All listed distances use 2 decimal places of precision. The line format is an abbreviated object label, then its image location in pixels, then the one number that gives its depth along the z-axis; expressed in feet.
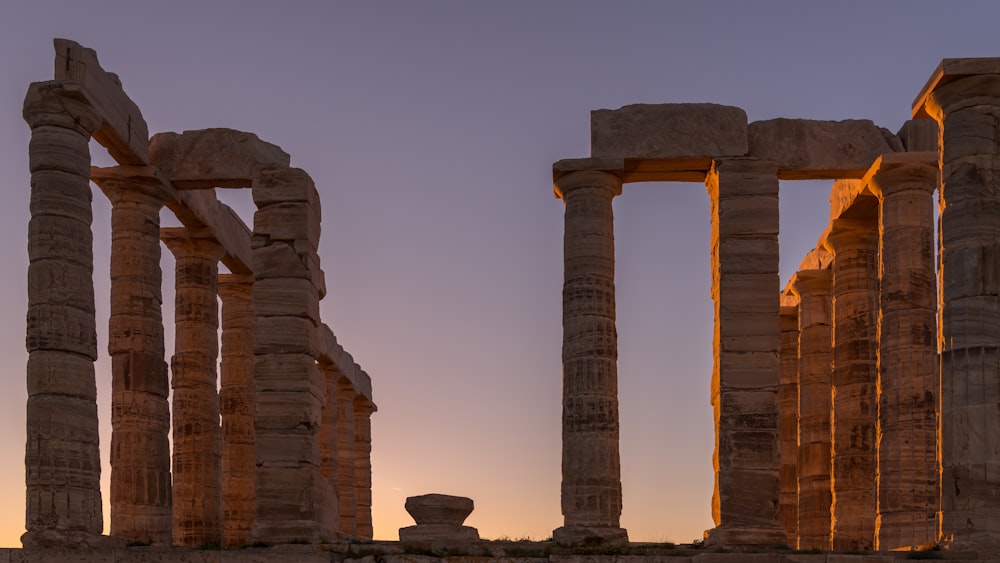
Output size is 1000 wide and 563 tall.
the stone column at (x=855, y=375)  101.96
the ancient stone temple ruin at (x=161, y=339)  75.10
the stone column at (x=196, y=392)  98.12
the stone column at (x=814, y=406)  113.80
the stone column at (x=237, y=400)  112.06
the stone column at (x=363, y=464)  145.79
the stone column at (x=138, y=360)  86.53
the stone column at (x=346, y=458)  134.31
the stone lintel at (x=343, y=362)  126.00
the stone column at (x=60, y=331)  73.41
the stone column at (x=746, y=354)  80.28
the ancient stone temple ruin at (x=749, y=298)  81.71
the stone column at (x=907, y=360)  85.76
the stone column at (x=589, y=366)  82.69
